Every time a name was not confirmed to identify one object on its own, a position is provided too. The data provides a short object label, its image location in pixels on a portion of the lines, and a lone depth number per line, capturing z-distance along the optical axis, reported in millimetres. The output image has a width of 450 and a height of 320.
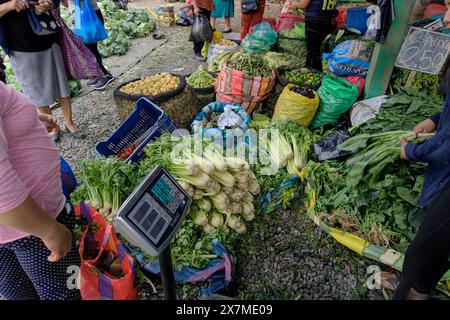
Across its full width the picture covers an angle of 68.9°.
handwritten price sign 3428
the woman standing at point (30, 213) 1232
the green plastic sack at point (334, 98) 4176
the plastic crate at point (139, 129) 3234
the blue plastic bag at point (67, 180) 2571
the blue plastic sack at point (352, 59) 4539
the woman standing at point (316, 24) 4938
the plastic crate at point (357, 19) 5148
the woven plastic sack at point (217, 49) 6075
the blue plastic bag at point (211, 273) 2473
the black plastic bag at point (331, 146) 3426
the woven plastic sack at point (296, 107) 4065
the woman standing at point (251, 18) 6992
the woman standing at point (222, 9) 7809
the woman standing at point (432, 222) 1755
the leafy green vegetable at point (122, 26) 7777
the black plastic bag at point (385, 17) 3831
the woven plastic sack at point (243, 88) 4309
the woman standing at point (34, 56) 3341
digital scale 1192
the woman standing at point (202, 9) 6461
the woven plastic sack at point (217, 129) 3674
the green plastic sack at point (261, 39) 5980
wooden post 3894
